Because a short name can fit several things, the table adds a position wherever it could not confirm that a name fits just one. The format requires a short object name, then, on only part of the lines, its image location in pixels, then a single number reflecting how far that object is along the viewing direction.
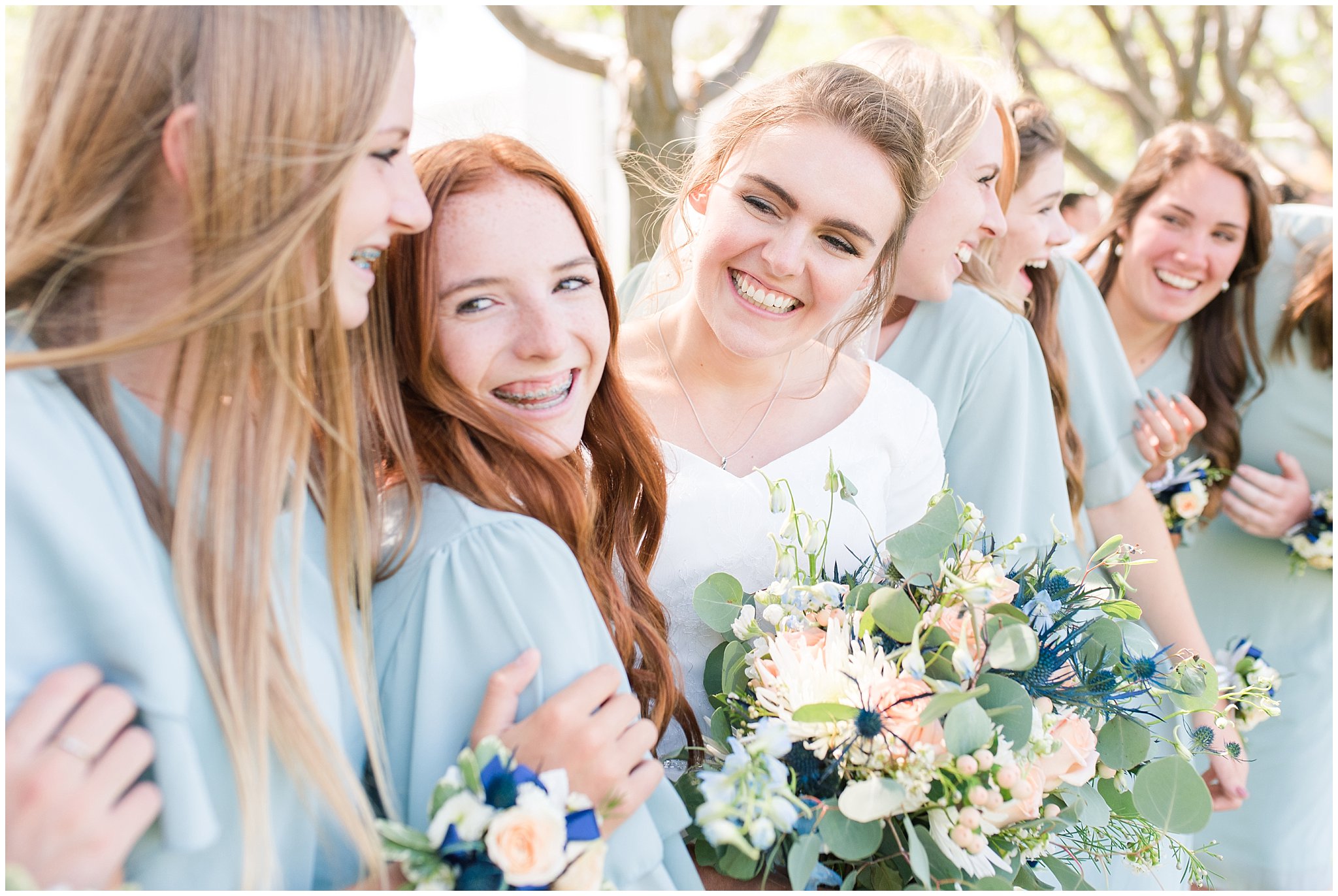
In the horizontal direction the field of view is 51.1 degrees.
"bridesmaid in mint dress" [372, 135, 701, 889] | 0.75
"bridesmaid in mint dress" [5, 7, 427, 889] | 0.67
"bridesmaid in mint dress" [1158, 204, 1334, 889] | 1.47
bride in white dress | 1.00
